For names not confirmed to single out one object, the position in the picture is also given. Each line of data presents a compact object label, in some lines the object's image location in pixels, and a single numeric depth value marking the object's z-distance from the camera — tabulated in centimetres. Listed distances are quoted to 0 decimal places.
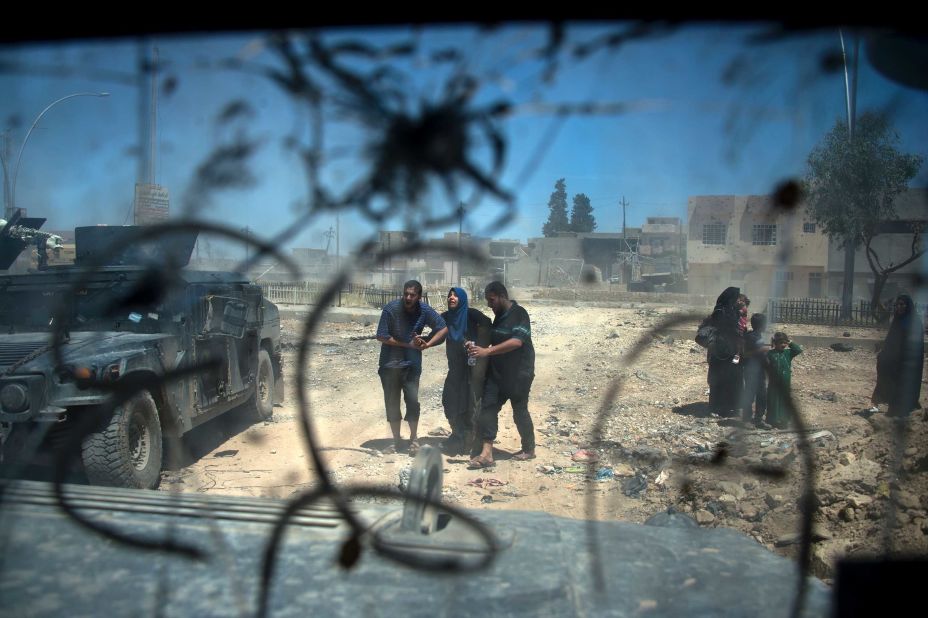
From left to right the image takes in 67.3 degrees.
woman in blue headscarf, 659
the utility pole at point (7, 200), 751
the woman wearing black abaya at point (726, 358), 707
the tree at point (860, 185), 821
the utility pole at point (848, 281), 1377
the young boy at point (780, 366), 720
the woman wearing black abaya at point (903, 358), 689
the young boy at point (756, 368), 738
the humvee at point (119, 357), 487
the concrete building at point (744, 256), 1319
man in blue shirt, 659
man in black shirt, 634
